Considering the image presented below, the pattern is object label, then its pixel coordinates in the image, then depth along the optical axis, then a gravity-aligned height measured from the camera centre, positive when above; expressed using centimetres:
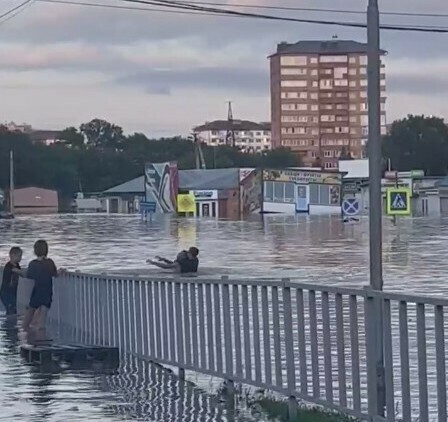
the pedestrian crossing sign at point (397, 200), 7888 -120
